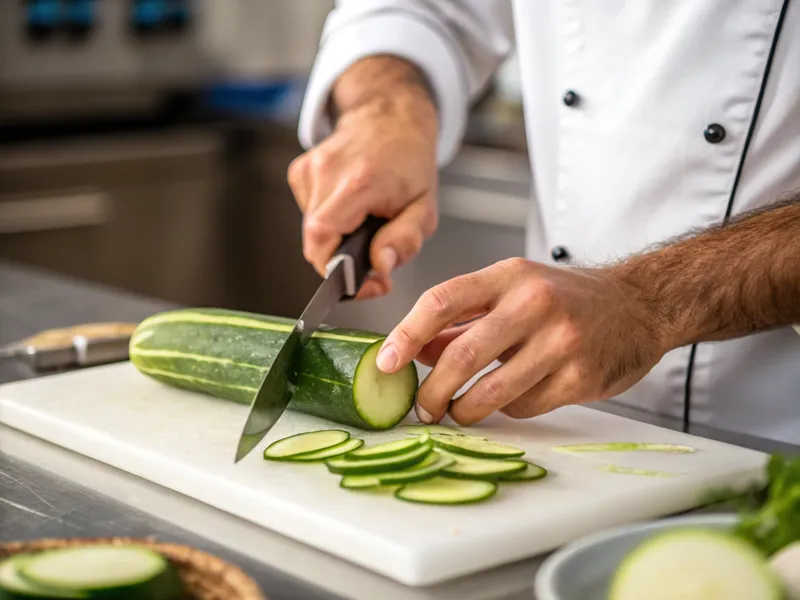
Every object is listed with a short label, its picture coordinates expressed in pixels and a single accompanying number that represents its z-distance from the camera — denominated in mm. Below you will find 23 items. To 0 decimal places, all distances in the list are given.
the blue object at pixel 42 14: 1739
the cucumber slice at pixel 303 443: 742
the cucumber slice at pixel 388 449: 711
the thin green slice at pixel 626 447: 764
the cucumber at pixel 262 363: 782
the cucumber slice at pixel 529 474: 710
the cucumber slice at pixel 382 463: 699
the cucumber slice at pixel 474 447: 720
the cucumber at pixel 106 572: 592
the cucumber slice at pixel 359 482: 700
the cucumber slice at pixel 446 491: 685
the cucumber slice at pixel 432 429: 783
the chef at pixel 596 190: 760
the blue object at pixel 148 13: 1854
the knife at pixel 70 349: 935
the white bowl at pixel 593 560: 589
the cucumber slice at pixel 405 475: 692
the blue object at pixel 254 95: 2085
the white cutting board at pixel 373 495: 661
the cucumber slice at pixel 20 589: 591
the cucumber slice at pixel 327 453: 738
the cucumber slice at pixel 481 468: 701
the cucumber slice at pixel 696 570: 534
